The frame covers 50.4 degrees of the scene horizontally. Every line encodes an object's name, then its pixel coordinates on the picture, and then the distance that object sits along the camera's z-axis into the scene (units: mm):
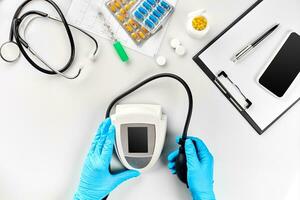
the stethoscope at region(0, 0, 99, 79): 862
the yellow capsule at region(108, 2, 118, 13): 875
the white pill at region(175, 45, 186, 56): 865
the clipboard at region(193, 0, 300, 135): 869
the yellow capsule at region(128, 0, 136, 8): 874
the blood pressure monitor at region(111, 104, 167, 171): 813
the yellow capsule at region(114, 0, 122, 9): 874
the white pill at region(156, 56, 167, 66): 875
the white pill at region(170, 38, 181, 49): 868
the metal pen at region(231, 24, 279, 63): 852
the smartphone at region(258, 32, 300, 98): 859
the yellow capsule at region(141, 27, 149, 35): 877
